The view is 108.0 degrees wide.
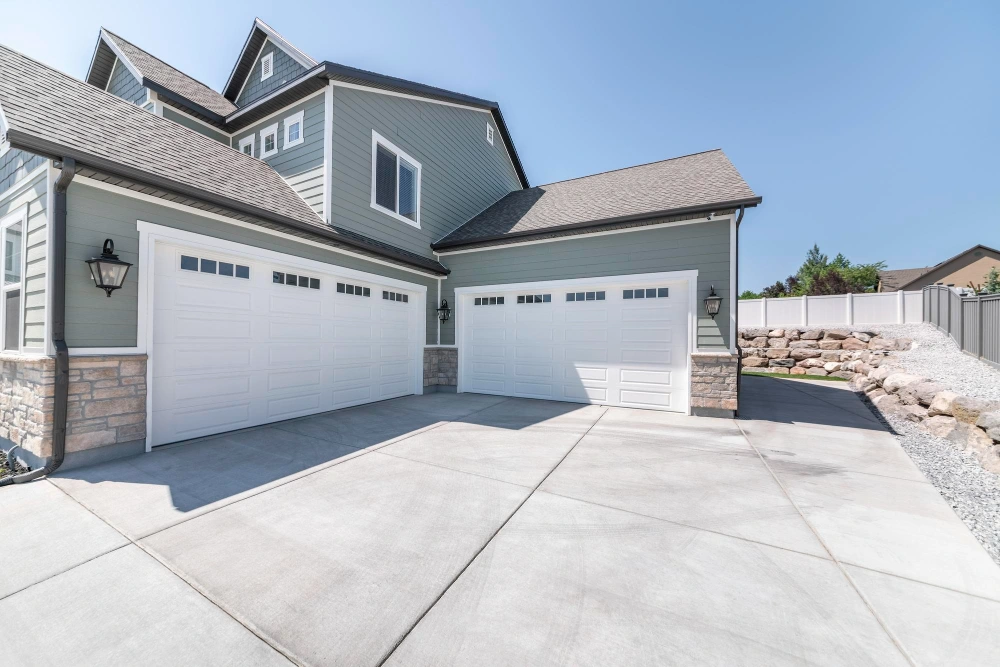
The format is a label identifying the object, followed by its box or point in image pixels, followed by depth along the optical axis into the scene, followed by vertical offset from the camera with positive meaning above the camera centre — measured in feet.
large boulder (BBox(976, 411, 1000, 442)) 13.92 -3.28
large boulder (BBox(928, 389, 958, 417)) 17.34 -3.09
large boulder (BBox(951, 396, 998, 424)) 15.23 -2.94
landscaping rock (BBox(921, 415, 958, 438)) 16.92 -4.15
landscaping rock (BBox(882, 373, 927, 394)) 22.72 -2.68
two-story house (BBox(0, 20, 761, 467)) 13.39 +4.11
